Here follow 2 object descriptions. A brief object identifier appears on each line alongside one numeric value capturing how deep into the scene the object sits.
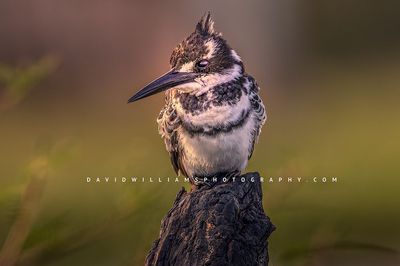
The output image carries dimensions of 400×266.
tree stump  4.63
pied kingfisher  4.76
